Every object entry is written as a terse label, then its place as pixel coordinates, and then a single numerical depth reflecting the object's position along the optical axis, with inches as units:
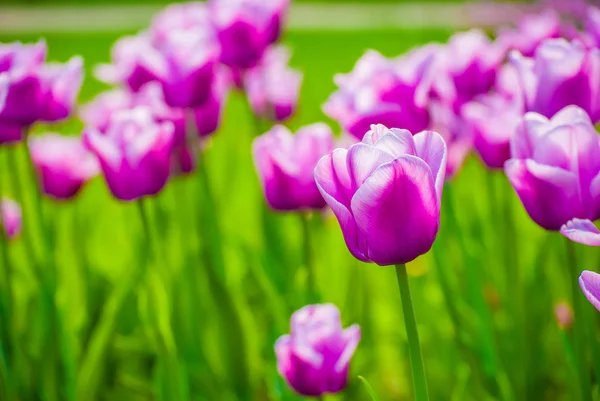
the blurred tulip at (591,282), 49.9
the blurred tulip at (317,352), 54.7
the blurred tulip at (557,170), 51.5
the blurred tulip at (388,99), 57.0
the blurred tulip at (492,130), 58.0
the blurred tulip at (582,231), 49.7
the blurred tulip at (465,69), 60.8
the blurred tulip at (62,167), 65.5
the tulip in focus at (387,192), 50.1
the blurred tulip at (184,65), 60.4
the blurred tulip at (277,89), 72.8
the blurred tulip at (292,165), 59.2
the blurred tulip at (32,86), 57.4
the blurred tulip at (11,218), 67.1
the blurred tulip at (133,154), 58.5
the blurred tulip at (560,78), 54.8
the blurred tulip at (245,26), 62.4
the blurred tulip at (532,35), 63.5
